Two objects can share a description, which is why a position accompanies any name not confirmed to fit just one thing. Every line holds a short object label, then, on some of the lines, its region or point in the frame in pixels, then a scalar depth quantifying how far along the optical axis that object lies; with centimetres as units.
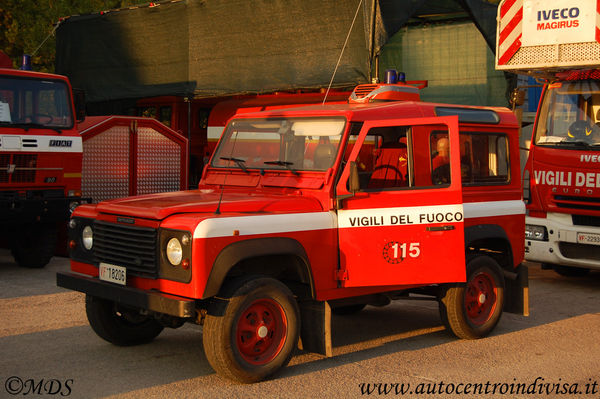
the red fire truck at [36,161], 1055
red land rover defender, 561
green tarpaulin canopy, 1300
